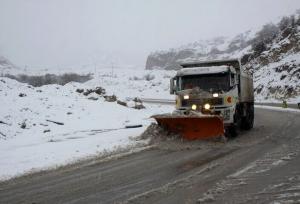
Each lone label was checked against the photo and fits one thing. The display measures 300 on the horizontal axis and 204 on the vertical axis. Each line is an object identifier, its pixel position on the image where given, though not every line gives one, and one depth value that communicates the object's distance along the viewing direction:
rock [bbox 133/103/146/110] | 30.92
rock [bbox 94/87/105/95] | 34.00
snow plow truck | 14.19
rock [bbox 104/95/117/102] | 31.81
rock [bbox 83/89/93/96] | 33.34
